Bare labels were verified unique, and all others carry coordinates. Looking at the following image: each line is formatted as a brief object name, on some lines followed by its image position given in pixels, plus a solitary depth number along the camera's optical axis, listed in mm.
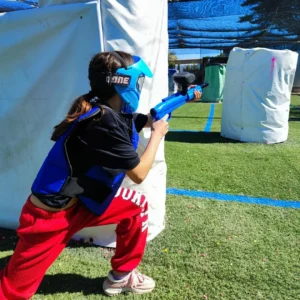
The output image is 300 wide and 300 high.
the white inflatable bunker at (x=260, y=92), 6436
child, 1747
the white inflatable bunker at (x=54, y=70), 2461
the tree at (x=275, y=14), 10031
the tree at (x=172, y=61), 31891
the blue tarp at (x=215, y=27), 10367
